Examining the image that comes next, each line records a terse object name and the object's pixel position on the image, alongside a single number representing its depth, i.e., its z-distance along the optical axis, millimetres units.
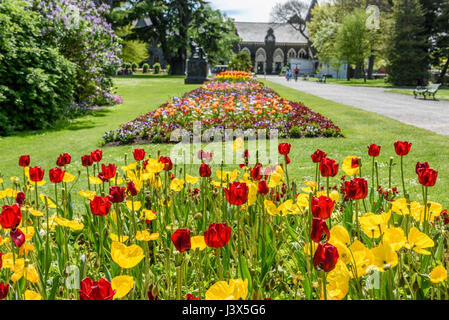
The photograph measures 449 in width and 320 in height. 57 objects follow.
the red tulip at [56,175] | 1974
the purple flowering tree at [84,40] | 12391
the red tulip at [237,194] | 1507
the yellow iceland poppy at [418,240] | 1425
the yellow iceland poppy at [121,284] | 1138
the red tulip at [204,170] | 2188
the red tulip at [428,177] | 1694
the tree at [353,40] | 38688
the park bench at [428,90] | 19350
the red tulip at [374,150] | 2418
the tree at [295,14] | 61812
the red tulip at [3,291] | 1146
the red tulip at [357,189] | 1598
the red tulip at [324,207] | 1460
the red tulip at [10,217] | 1383
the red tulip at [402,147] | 2275
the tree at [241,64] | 39062
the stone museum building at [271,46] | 74188
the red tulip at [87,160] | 2506
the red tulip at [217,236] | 1209
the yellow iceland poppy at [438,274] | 1238
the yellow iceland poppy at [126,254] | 1249
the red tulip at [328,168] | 1934
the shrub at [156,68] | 56500
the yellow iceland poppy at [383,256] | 1225
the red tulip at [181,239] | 1228
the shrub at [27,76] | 9867
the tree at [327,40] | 44531
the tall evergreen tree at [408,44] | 31844
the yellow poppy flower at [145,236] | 1567
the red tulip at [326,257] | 1057
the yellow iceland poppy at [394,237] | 1281
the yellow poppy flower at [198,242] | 1450
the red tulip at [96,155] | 2529
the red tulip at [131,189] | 1925
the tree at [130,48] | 44344
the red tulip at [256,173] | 2068
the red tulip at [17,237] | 1371
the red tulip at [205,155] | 2612
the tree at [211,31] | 41688
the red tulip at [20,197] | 2226
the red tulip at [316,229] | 1196
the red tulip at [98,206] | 1640
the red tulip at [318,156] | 2353
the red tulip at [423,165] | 1976
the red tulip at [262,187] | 1926
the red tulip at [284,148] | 2393
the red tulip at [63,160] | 2379
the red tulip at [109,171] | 2213
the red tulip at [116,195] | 1692
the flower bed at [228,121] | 8852
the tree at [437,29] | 32969
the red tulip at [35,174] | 2033
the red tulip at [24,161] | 2443
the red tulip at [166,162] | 2352
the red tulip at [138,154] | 2574
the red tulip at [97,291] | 941
